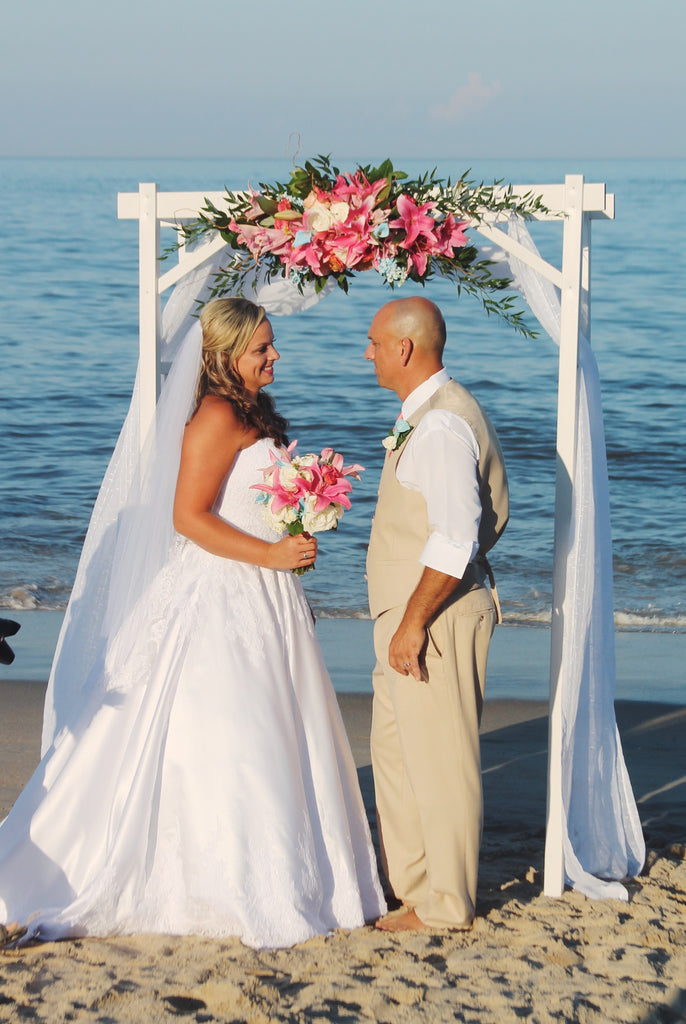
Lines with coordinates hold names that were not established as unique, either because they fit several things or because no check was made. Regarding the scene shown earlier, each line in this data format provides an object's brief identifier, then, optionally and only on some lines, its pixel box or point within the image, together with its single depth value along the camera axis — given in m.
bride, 7.20
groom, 7.19
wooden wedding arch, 7.82
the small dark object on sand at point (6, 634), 5.74
